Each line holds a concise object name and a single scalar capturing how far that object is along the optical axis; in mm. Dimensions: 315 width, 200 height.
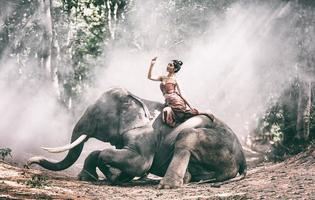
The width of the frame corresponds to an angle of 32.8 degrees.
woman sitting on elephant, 10320
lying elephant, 9781
